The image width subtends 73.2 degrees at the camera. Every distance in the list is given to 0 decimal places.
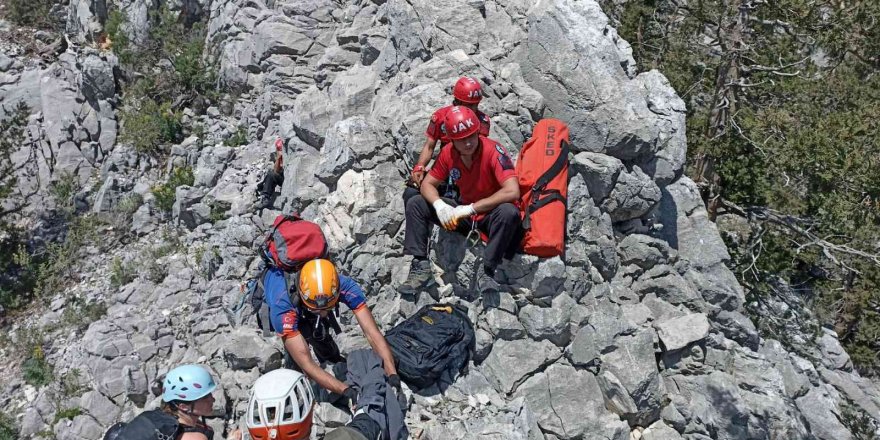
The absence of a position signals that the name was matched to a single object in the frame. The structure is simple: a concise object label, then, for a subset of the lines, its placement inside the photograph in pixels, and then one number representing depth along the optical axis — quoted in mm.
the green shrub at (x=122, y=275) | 12062
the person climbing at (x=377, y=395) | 5758
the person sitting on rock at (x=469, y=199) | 6805
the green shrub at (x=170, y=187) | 13164
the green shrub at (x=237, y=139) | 13773
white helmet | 4324
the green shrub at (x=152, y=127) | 14734
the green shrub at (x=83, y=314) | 11484
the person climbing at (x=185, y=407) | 4488
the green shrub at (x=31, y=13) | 18188
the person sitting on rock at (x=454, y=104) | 7762
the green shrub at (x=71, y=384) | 9867
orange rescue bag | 7316
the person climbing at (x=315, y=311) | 5965
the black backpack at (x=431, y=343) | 6691
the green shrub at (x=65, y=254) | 13016
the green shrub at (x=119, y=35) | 16328
